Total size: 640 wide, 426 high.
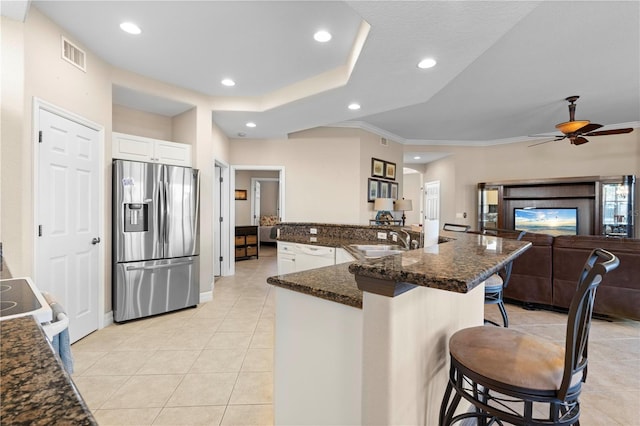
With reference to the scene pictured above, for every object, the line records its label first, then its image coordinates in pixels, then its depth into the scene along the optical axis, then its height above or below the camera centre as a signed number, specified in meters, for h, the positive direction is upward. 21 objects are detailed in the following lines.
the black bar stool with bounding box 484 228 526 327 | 2.36 -0.61
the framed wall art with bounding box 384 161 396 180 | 5.92 +0.80
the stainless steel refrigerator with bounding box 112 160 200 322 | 3.09 -0.32
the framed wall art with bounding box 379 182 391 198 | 5.77 +0.40
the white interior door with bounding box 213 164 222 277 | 5.04 -0.21
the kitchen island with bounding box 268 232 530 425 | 1.02 -0.49
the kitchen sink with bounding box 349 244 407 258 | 2.77 -0.37
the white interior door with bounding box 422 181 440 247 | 7.53 +0.27
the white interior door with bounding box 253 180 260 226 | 8.54 +0.21
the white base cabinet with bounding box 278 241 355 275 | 3.39 -0.55
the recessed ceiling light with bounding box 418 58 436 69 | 2.48 +1.23
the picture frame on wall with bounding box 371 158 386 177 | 5.59 +0.80
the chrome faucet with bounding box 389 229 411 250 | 2.66 -0.28
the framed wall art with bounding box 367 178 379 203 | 5.45 +0.37
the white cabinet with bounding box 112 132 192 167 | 3.20 +0.66
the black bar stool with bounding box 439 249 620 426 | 0.96 -0.53
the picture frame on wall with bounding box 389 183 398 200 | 6.10 +0.38
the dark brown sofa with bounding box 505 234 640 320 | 3.07 -0.70
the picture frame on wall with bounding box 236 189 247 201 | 8.22 +0.41
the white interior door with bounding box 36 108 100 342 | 2.38 -0.08
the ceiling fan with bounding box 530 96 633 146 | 3.80 +1.06
